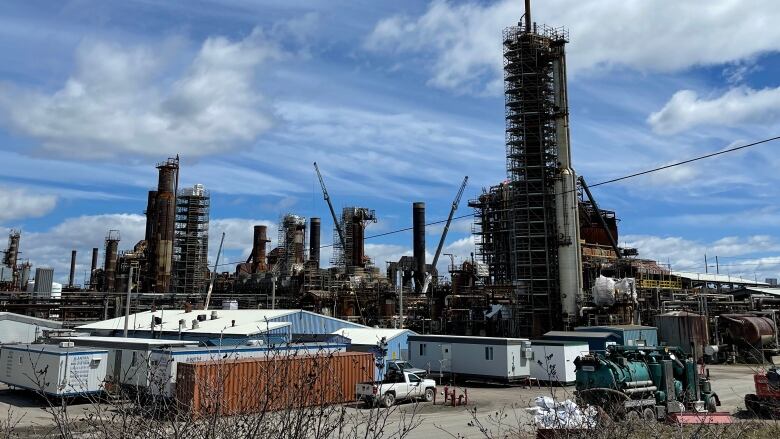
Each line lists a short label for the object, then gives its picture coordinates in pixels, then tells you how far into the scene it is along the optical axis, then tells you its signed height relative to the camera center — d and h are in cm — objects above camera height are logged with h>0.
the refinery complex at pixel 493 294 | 3309 +197
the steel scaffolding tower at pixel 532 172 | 5872 +1402
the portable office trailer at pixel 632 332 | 4156 -124
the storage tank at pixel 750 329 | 4738 -118
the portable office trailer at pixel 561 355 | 3431 -236
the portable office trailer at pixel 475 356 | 3459 -258
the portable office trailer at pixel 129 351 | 2798 -190
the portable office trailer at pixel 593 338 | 3981 -163
